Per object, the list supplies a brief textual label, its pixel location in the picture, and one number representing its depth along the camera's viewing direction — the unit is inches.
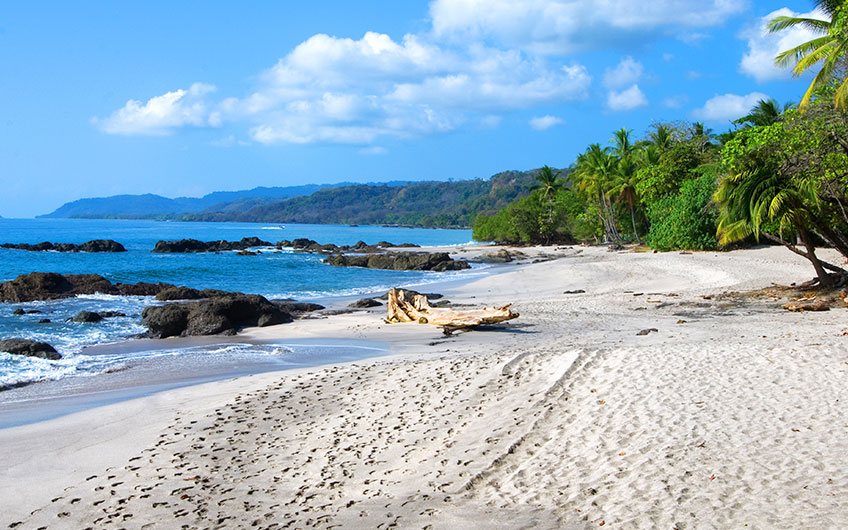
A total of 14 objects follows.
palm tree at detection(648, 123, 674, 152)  2121.1
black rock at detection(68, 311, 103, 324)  888.3
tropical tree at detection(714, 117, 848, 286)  677.9
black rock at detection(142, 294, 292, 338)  783.7
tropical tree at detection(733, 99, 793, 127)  1710.1
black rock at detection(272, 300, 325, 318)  946.1
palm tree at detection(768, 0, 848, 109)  667.4
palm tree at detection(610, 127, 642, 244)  2167.0
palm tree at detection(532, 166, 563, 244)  2933.1
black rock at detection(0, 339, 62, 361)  637.3
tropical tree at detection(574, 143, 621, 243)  2316.7
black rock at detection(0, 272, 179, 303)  1128.2
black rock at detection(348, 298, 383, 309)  1002.1
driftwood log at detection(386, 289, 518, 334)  692.1
